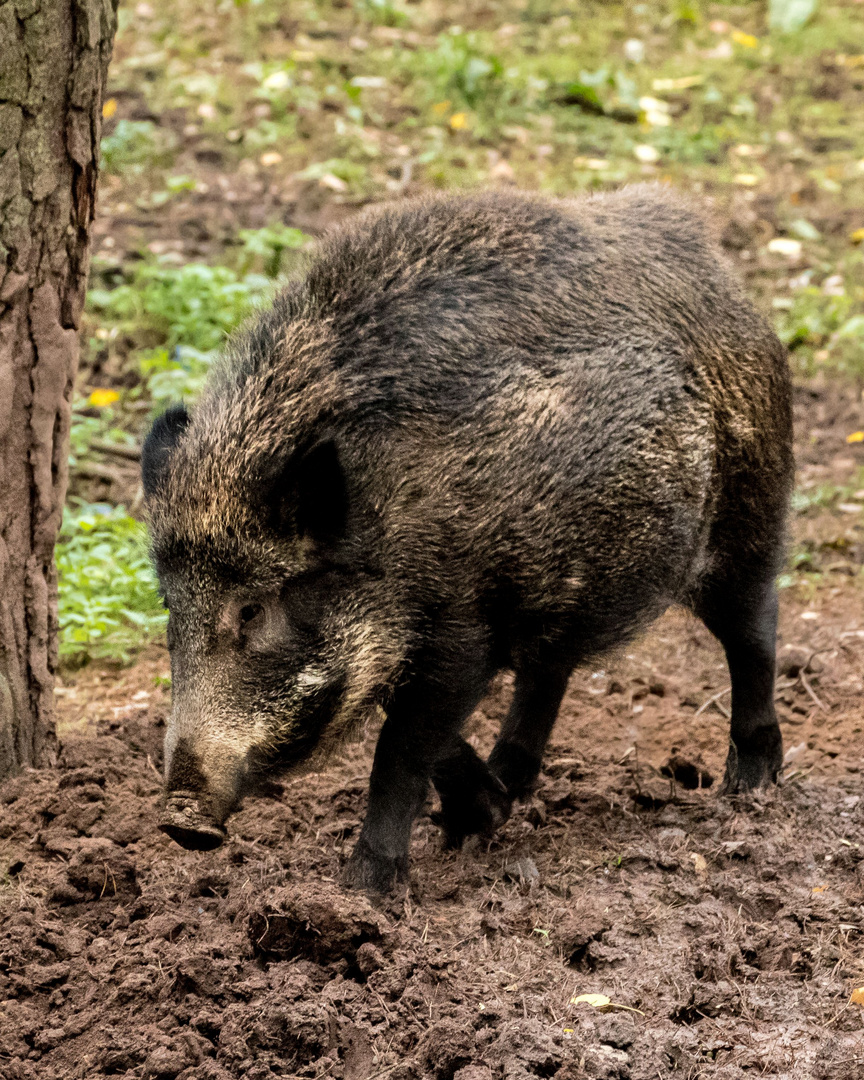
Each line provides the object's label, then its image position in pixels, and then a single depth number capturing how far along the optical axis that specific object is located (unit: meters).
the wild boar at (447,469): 7.19
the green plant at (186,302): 14.65
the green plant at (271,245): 15.30
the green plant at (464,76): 20.55
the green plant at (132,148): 17.70
